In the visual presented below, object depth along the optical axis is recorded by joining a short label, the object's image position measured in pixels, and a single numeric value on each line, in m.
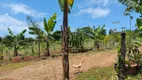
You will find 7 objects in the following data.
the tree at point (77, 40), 8.90
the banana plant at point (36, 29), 7.99
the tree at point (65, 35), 3.21
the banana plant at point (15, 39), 9.31
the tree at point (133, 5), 3.32
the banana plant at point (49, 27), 7.61
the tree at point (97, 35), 9.21
